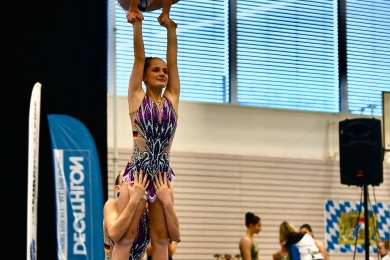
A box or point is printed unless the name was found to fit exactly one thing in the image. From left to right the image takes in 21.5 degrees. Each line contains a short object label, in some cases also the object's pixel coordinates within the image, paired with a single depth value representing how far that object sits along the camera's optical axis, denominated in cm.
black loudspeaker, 1215
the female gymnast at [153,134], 624
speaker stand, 1141
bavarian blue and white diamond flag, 1684
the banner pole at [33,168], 1057
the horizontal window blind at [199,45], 1584
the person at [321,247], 1329
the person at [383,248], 1418
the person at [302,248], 1226
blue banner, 1173
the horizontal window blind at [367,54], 1773
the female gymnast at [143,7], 637
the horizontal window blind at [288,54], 1677
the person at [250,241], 1289
